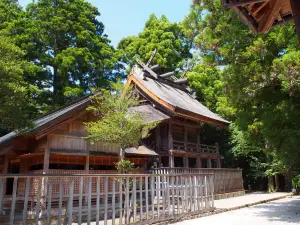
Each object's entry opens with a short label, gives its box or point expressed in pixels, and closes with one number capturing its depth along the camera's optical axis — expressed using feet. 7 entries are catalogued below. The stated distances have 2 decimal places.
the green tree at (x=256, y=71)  26.76
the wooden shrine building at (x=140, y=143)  33.88
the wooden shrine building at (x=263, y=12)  13.01
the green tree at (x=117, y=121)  30.73
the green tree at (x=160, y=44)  93.50
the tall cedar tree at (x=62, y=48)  64.03
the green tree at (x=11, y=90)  21.43
